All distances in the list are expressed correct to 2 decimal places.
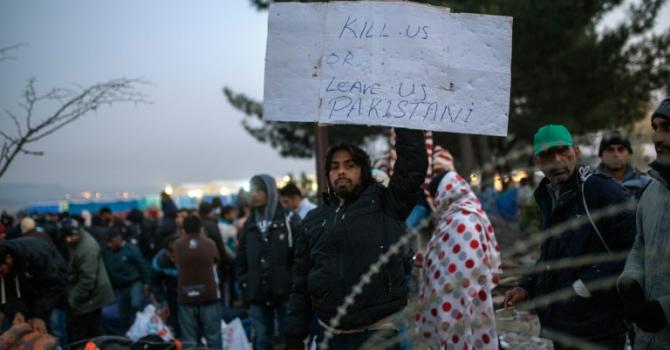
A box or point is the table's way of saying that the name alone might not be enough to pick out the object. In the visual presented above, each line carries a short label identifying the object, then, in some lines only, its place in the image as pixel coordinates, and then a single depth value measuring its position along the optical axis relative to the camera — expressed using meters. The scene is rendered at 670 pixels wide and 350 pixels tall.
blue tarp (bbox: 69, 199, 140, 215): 23.77
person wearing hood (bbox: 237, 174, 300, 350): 5.25
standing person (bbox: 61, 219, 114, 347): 6.66
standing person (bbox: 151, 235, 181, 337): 7.50
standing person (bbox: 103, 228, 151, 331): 8.02
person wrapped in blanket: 3.82
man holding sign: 2.85
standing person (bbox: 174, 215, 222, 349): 6.09
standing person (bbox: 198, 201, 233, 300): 7.94
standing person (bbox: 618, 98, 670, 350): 2.11
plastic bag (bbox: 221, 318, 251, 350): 6.05
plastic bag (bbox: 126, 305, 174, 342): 5.90
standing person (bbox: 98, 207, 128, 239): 10.82
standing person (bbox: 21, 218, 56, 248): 7.24
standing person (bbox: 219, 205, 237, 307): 9.02
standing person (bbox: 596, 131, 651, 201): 4.34
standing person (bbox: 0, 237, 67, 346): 4.78
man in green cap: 2.84
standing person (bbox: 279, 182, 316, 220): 6.40
